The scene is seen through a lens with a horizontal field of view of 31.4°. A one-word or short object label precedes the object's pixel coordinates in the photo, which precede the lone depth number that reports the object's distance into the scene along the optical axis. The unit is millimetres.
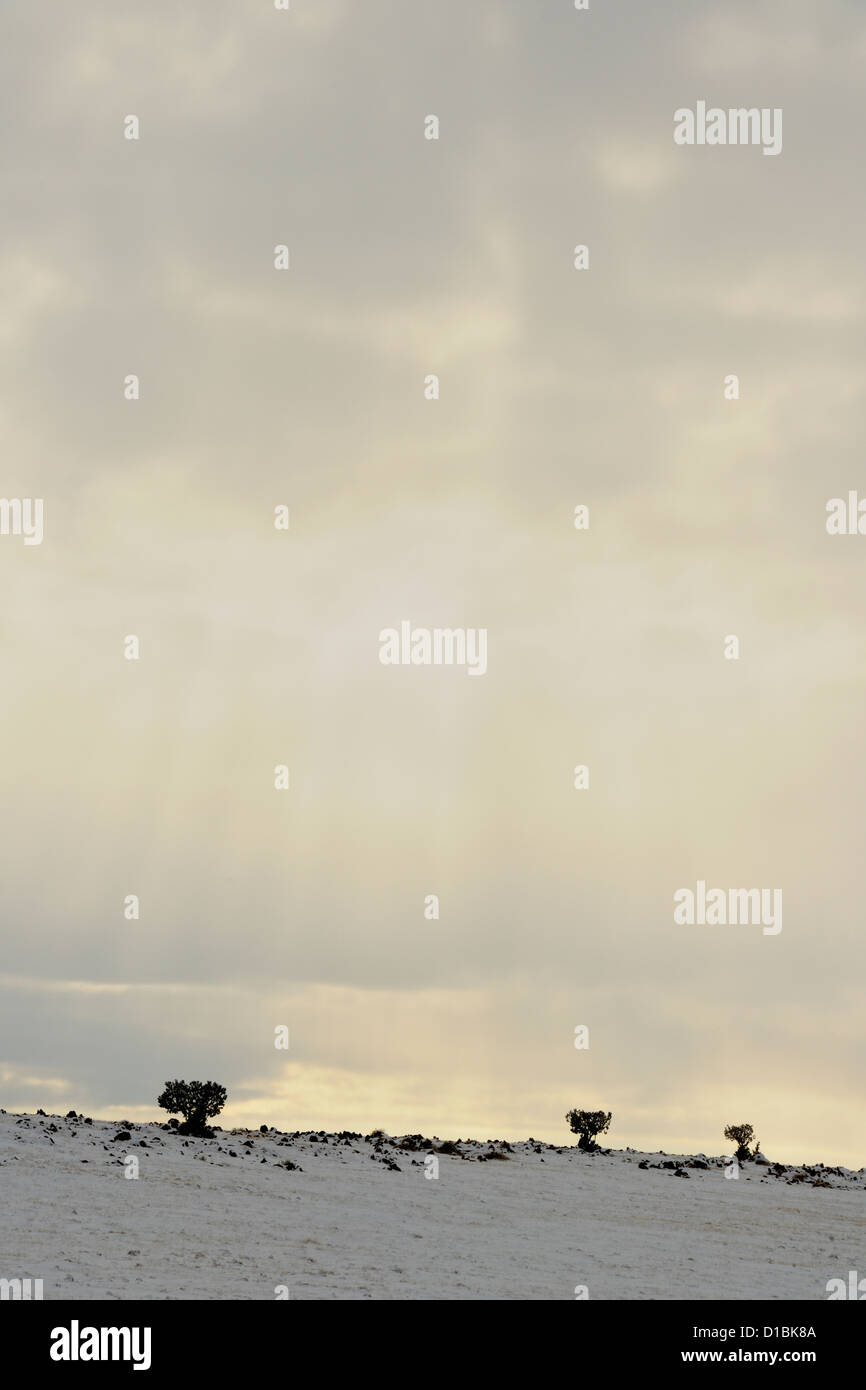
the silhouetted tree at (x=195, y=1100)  58656
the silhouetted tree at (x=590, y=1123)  66638
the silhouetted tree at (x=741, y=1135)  70375
